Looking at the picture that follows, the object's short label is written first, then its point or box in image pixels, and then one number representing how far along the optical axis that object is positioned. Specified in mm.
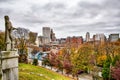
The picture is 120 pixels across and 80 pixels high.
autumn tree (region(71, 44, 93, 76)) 16997
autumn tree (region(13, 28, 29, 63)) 17902
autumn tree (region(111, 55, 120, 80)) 13654
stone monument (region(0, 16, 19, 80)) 4636
